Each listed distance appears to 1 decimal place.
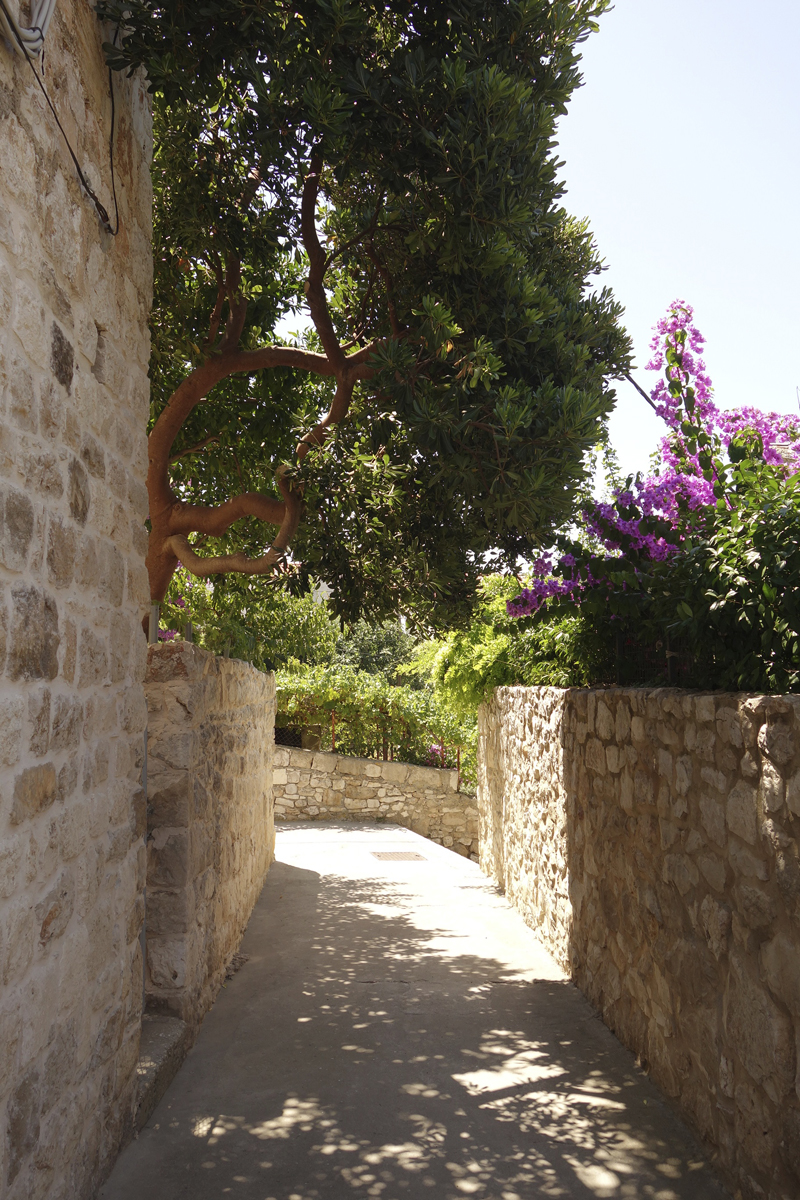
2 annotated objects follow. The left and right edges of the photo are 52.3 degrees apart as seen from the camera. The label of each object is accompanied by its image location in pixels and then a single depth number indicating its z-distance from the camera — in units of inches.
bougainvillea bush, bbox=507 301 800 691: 114.9
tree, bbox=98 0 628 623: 148.6
